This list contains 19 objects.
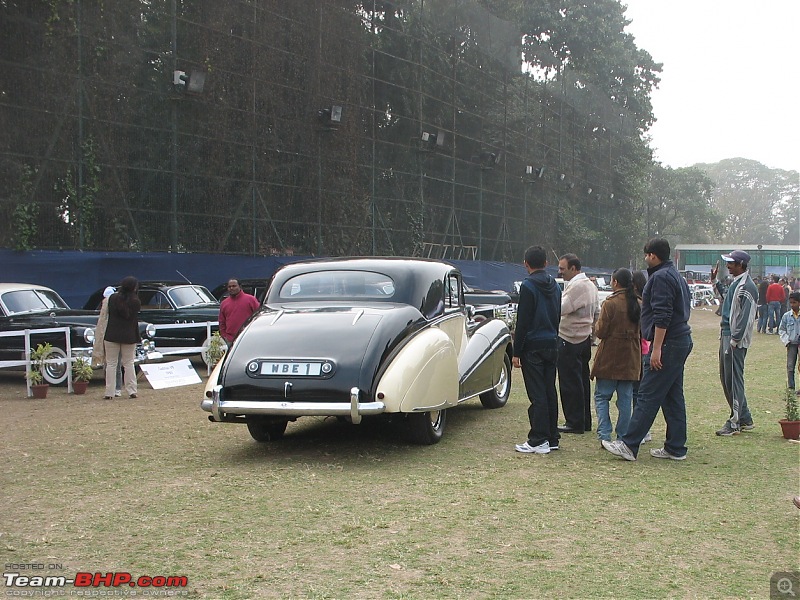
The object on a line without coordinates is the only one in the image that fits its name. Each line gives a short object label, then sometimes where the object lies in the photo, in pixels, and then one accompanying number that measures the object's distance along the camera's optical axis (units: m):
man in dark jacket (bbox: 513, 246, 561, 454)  8.41
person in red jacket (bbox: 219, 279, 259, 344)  12.82
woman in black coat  12.45
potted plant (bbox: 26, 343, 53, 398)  13.03
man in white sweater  9.38
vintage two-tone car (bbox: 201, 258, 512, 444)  7.70
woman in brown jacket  8.59
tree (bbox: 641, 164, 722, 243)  81.88
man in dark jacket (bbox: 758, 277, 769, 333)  27.91
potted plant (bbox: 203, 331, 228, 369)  15.06
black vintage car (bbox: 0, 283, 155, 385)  14.02
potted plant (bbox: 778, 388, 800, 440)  9.12
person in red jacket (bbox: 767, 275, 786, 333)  26.91
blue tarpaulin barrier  19.08
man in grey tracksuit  9.12
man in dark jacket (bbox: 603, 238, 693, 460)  7.76
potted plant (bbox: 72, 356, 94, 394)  13.47
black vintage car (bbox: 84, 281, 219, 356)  16.50
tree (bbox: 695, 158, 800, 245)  128.75
